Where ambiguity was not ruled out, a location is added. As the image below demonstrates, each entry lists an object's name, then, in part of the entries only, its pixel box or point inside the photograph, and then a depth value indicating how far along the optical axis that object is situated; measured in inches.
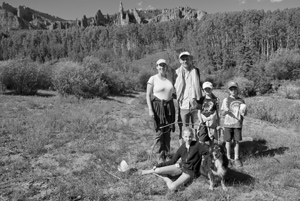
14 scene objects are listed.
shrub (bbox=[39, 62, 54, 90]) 681.0
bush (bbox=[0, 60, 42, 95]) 543.5
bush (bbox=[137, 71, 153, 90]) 1134.0
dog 140.6
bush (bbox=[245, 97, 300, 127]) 416.0
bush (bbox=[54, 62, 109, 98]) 557.6
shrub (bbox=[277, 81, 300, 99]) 933.4
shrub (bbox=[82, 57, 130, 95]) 672.4
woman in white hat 171.6
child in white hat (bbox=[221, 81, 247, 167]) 179.9
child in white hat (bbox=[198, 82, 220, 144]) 174.9
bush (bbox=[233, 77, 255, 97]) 1009.8
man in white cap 174.4
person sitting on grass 147.1
